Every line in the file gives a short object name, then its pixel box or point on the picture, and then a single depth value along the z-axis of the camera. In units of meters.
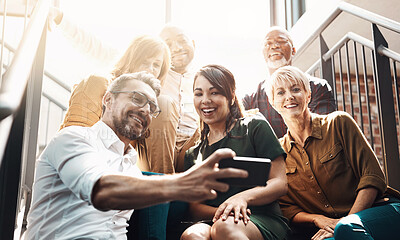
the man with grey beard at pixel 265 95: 2.32
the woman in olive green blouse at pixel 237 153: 1.42
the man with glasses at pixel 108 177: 0.96
